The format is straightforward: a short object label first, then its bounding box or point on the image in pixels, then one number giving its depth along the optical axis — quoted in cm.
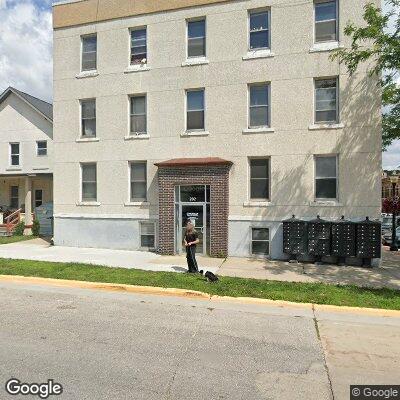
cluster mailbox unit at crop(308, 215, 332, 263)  1209
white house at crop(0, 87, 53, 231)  2341
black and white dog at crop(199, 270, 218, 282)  909
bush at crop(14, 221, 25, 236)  2070
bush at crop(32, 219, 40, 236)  1994
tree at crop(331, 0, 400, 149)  959
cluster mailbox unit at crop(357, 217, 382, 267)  1160
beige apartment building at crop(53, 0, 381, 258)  1256
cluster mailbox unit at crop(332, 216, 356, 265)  1181
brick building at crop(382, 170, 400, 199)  6116
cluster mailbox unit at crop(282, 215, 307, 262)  1240
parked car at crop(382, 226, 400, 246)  1872
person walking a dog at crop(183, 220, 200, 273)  1008
